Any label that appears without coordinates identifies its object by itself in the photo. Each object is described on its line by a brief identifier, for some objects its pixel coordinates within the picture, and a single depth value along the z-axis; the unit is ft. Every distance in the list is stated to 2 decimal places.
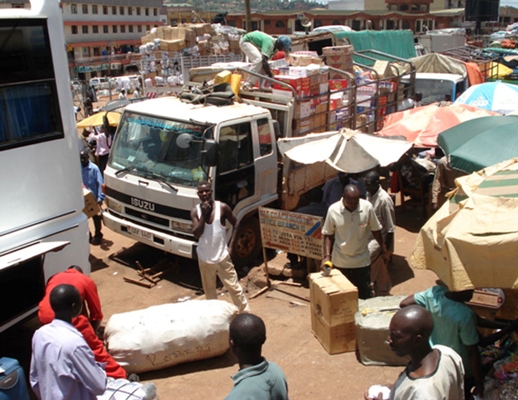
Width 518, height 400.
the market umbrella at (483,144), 23.09
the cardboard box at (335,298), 17.92
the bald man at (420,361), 9.37
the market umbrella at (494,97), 39.45
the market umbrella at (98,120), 42.16
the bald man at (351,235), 18.93
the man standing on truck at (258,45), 34.78
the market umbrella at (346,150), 24.98
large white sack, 17.71
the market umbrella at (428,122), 31.73
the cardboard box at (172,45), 64.80
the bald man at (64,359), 11.98
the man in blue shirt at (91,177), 29.83
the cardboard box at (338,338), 18.37
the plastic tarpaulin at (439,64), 56.08
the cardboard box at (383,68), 42.04
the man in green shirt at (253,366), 9.39
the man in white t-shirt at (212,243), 20.33
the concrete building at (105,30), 184.96
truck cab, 24.25
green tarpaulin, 92.38
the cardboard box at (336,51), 37.83
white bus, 16.66
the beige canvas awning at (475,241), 12.30
